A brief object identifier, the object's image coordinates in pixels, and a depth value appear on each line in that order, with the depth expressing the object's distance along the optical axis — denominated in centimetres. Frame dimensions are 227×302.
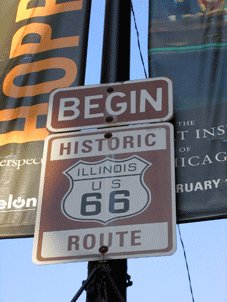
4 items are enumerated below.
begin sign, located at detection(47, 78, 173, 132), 330
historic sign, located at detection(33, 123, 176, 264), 277
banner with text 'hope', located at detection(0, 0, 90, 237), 388
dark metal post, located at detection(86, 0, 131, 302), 282
